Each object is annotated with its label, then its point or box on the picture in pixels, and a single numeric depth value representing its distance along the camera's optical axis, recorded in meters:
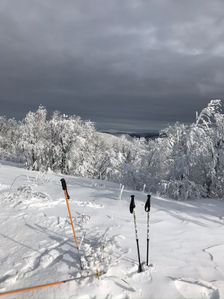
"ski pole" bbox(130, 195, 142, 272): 5.34
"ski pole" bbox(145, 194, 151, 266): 5.48
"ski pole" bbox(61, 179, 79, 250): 5.98
